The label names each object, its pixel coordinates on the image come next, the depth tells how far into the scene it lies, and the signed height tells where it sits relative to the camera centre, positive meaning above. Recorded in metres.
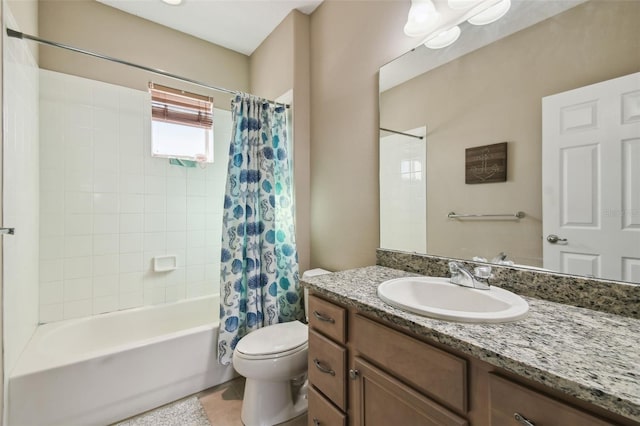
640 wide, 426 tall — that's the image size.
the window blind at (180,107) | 2.27 +0.92
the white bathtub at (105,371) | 1.35 -0.90
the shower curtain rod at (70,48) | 1.35 +0.92
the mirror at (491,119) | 0.90 +0.43
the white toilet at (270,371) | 1.46 -0.85
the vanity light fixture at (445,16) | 1.15 +0.91
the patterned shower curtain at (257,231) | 1.88 -0.13
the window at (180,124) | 2.27 +0.76
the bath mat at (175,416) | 1.54 -1.18
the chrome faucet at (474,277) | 1.04 -0.25
